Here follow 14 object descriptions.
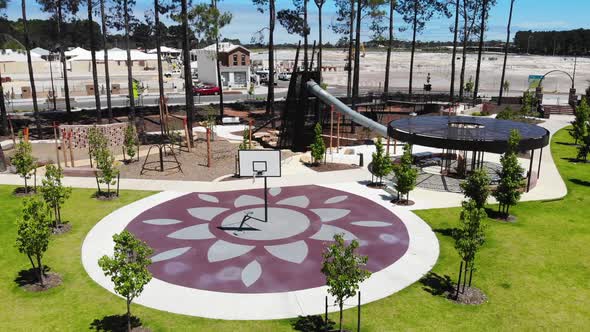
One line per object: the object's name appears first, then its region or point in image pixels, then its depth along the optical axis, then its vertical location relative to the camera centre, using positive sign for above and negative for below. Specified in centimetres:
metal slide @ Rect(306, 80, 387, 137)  3747 -365
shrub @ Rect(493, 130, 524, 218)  2273 -564
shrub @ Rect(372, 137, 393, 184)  2722 -567
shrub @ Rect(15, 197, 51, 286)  1578 -566
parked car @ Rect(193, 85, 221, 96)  7625 -421
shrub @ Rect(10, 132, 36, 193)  2550 -524
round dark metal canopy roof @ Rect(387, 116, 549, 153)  2619 -404
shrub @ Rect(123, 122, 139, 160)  3259 -529
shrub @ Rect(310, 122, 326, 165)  3198 -558
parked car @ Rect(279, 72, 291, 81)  10006 -239
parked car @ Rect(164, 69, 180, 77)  10454 -197
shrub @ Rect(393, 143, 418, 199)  2444 -571
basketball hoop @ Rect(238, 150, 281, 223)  2283 -478
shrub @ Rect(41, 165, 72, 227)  2073 -567
